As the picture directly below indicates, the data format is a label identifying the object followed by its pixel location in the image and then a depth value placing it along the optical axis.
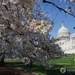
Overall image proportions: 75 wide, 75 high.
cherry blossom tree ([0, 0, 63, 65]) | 2.94
